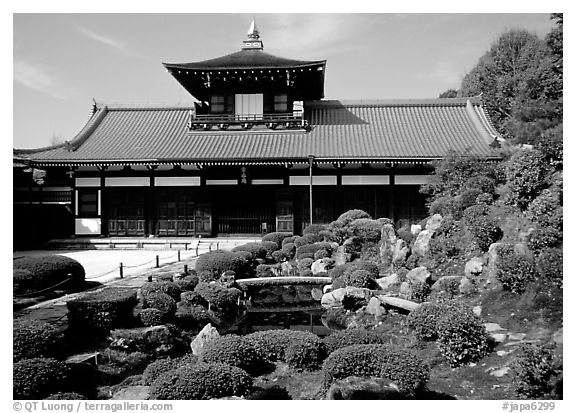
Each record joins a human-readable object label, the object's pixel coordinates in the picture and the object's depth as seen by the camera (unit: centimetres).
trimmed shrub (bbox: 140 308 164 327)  824
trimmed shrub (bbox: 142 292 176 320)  868
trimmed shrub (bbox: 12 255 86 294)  920
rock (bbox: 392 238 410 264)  1206
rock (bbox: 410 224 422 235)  1381
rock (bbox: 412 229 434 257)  1169
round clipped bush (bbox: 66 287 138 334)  764
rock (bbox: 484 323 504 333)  692
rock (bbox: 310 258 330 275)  1457
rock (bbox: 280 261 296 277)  1531
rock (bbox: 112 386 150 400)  552
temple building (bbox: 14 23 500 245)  2052
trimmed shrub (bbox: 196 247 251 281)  1274
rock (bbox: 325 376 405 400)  494
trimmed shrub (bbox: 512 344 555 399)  492
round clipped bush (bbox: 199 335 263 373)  624
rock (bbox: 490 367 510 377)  572
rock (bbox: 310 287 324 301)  1306
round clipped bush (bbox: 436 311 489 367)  630
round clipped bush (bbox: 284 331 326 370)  667
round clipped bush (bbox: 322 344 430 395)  532
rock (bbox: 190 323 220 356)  742
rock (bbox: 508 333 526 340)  648
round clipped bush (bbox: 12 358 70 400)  539
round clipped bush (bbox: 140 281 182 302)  940
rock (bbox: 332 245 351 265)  1472
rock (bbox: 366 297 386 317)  955
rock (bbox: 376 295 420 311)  903
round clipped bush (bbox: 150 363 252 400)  505
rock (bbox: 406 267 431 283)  984
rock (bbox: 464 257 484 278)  896
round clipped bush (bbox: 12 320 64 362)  605
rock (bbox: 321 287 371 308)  1086
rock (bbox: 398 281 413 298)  975
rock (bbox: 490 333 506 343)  654
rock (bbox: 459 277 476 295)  862
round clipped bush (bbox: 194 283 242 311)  1059
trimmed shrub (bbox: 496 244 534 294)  721
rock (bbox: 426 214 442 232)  1198
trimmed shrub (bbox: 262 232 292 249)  1862
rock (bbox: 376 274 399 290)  1135
